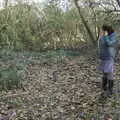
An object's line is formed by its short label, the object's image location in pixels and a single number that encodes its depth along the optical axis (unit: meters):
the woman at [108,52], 3.66
